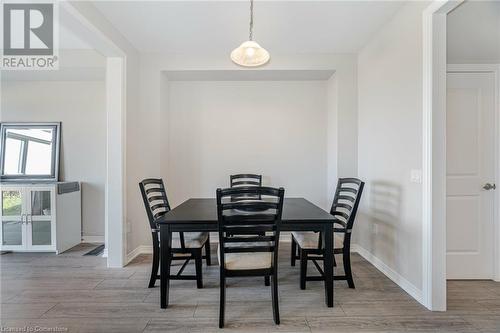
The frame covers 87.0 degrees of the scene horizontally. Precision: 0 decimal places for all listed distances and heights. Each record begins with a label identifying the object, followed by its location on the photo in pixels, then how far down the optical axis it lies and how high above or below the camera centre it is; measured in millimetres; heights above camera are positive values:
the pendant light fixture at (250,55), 2227 +969
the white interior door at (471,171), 2680 -39
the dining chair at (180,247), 2430 -754
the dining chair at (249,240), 1870 -550
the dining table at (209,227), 2096 -491
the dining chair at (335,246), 2422 -744
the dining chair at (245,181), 3623 -204
